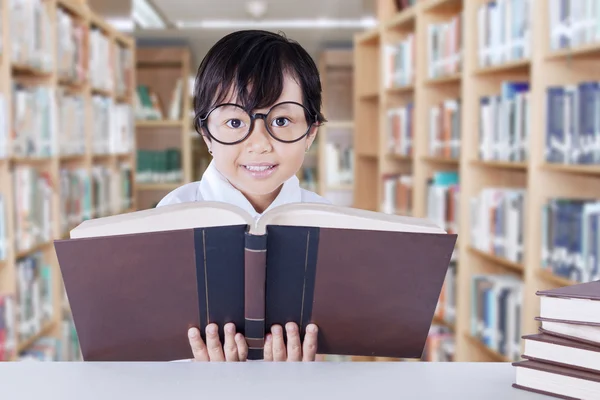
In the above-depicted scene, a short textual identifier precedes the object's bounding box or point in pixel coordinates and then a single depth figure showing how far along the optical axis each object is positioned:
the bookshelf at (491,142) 2.34
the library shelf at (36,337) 2.87
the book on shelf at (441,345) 3.40
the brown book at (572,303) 0.78
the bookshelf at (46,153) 2.67
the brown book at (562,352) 0.77
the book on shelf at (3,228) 2.60
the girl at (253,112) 1.35
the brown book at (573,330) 0.78
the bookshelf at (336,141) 5.66
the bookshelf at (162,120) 5.89
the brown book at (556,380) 0.76
